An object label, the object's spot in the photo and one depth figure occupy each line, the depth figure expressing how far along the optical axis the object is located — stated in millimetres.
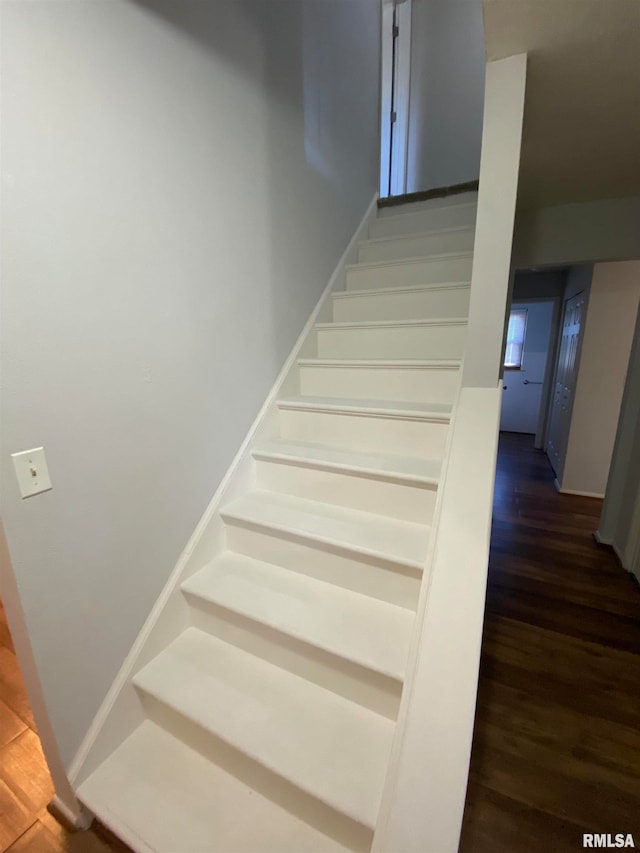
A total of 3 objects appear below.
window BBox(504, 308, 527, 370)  5777
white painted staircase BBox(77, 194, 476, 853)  1017
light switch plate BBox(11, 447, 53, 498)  943
